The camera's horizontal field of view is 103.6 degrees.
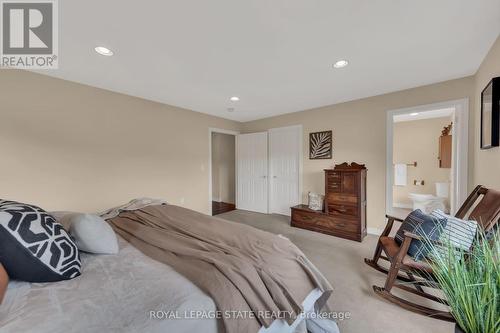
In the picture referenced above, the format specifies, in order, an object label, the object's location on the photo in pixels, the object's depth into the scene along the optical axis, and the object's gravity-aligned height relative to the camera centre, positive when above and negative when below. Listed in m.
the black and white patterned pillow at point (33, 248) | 0.90 -0.40
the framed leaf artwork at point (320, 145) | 3.88 +0.38
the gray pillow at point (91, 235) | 1.24 -0.46
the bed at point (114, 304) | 0.75 -0.60
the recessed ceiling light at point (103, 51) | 1.97 +1.16
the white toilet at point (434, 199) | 4.35 -0.79
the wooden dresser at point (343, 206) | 3.15 -0.70
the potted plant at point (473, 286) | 0.75 -0.50
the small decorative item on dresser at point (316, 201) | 3.71 -0.71
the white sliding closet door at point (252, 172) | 4.82 -0.20
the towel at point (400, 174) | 5.29 -0.27
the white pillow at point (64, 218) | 1.35 -0.41
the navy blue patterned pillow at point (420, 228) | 1.67 -0.57
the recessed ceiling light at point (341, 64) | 2.23 +1.17
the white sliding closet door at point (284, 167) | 4.34 -0.07
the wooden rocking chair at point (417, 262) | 1.56 -0.85
